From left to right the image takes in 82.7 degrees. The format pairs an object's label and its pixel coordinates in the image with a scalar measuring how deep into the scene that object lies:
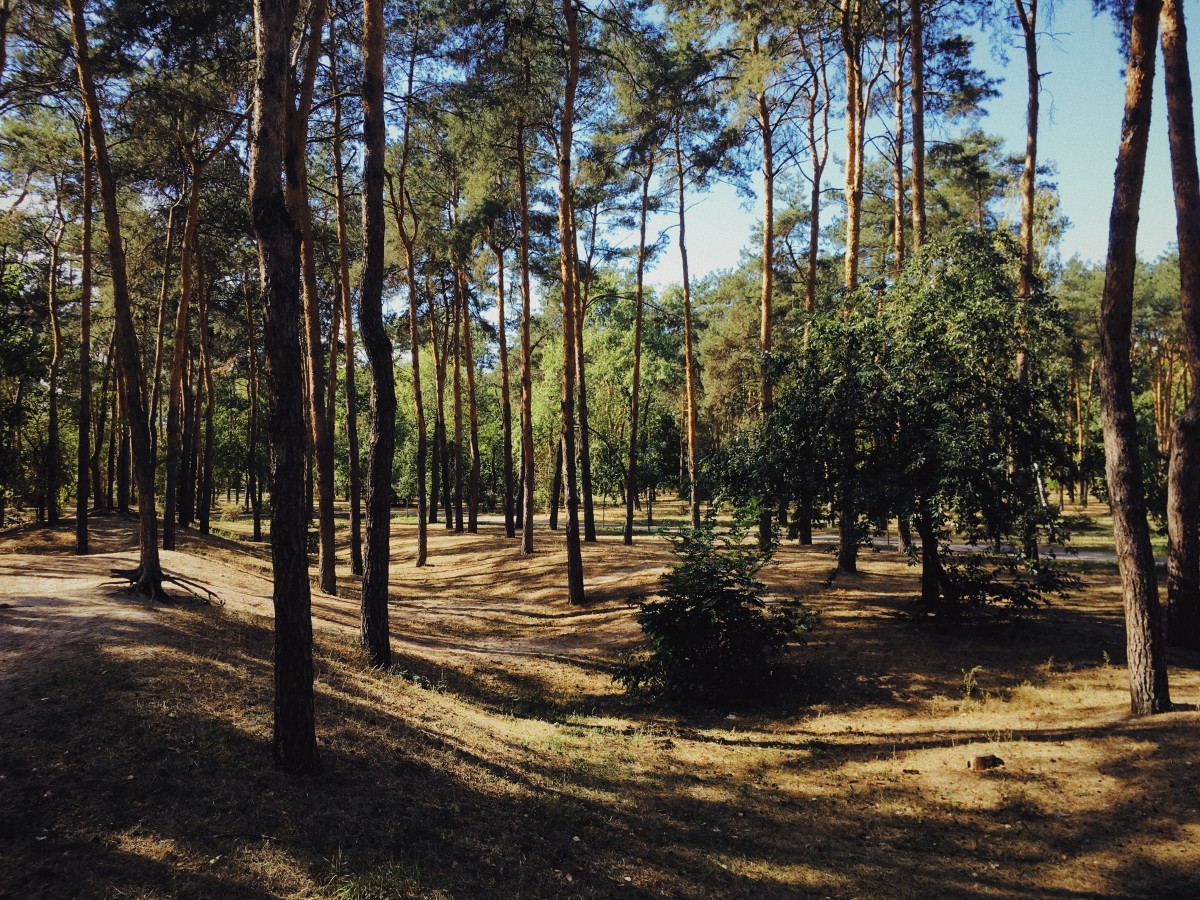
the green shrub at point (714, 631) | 10.26
